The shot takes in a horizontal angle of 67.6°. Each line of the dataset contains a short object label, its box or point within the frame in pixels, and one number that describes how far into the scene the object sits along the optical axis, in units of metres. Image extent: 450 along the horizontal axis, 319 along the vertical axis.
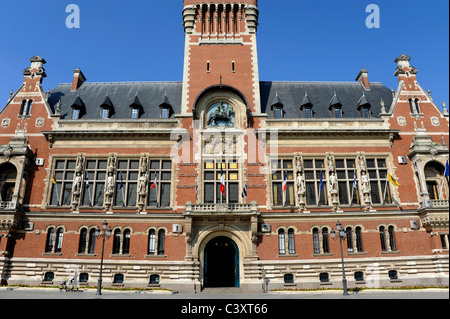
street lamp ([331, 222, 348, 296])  22.62
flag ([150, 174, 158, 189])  29.00
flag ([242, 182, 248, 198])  28.30
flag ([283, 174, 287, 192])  28.61
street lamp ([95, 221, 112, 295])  28.23
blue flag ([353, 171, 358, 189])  28.81
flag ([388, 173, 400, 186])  28.68
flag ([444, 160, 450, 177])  26.66
